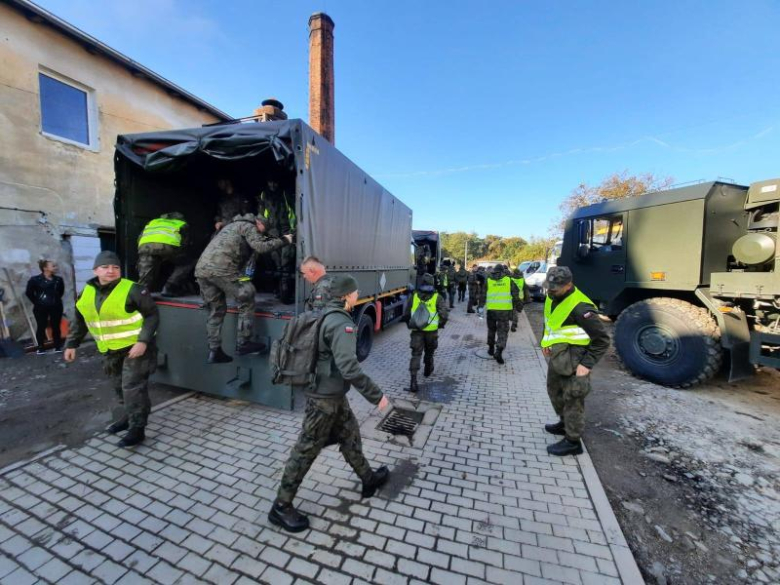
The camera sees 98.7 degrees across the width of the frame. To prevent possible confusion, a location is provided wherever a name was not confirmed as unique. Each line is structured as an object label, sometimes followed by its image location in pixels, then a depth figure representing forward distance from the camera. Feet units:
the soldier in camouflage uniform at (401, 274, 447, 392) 16.67
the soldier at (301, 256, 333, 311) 11.48
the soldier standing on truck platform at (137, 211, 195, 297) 14.37
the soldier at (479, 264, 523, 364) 20.56
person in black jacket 20.81
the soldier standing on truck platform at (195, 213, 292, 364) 12.65
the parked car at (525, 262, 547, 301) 53.11
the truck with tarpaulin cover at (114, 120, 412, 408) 13.05
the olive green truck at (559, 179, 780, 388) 14.64
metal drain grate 12.77
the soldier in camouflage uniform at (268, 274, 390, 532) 7.43
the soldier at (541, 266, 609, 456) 10.32
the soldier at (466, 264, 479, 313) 42.80
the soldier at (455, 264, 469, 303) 52.70
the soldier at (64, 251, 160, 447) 10.47
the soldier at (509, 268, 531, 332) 28.63
